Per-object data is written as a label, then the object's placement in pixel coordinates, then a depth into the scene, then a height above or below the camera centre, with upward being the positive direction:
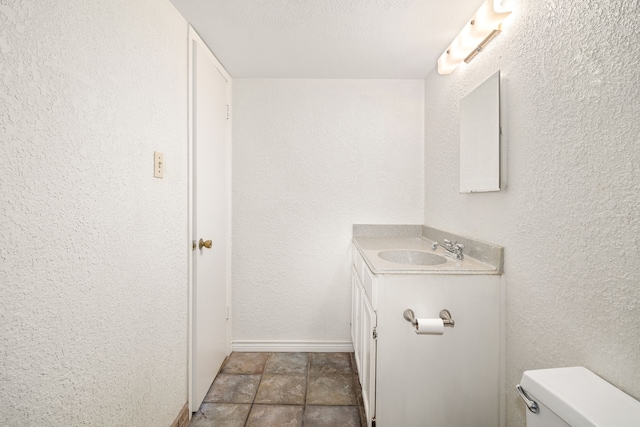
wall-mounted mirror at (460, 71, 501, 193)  1.33 +0.38
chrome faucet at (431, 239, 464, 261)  1.57 -0.20
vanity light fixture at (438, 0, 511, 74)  1.27 +0.87
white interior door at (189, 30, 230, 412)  1.65 -0.03
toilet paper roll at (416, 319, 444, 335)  1.18 -0.46
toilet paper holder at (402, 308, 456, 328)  1.25 -0.44
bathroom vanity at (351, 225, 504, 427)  1.28 -0.60
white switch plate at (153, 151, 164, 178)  1.28 +0.21
